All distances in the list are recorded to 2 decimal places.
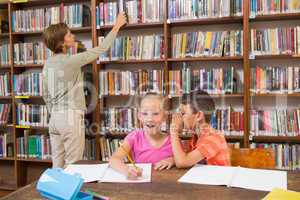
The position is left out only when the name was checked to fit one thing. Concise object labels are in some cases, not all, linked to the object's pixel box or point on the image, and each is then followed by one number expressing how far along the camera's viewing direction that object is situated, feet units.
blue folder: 3.56
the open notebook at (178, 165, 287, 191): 4.23
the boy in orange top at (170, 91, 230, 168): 5.23
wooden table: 3.88
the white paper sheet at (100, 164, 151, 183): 4.54
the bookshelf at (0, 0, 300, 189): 9.34
